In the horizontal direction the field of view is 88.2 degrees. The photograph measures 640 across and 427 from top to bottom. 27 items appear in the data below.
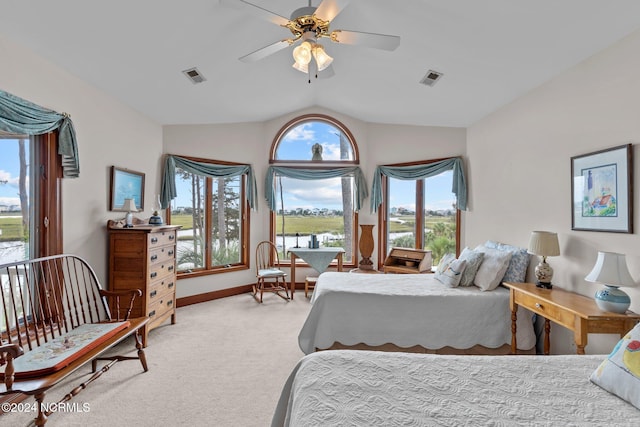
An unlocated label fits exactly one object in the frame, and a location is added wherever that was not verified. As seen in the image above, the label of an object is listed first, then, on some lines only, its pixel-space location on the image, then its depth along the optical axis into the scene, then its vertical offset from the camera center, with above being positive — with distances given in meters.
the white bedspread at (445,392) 1.13 -0.70
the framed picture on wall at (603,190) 2.19 +0.15
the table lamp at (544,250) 2.66 -0.31
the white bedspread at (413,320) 2.83 -0.93
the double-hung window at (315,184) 5.33 +0.48
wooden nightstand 2.03 -0.67
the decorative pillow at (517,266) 3.09 -0.51
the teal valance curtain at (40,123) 2.23 +0.68
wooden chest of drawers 3.29 -0.50
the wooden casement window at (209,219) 4.71 -0.09
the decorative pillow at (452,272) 3.14 -0.59
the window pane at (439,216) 4.80 -0.05
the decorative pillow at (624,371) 1.25 -0.63
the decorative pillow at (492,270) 3.04 -0.55
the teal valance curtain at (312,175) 5.23 +0.61
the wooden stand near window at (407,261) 4.46 -0.67
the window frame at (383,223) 5.25 -0.16
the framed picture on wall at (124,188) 3.50 +0.30
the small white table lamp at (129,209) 3.52 +0.05
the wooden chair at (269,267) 4.98 -0.85
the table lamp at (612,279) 2.04 -0.42
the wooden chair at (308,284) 5.00 -1.10
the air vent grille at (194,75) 3.29 +1.42
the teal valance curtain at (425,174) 4.47 +0.57
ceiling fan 2.17 +1.28
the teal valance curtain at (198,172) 4.45 +0.60
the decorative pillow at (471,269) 3.18 -0.55
